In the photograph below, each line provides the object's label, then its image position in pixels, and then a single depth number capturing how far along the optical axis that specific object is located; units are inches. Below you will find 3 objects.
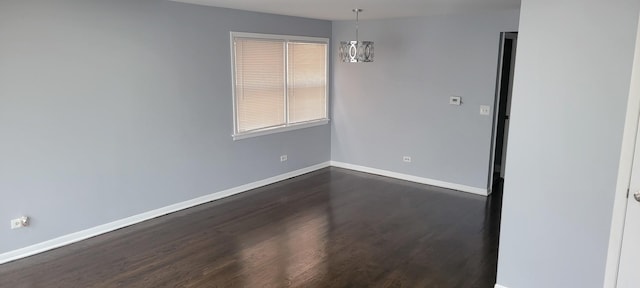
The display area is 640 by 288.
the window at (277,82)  206.4
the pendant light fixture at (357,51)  201.9
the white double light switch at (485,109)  205.0
